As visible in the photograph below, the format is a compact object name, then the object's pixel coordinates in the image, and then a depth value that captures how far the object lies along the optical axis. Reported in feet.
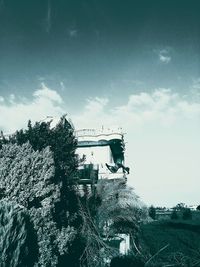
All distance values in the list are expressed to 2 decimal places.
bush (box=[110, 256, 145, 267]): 42.60
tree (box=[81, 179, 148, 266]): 50.64
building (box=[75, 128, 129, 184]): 120.47
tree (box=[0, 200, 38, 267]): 34.37
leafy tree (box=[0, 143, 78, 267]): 40.86
